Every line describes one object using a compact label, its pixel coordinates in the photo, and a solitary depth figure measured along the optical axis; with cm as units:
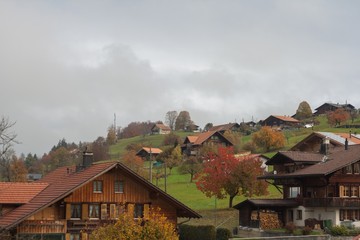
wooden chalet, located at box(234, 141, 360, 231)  5838
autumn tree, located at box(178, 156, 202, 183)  9721
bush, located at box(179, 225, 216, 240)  5003
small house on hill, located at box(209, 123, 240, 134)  16798
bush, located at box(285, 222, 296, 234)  5666
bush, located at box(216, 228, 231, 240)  5200
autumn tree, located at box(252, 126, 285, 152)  12119
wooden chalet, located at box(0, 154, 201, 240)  4325
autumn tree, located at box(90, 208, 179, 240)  3306
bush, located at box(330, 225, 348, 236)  5416
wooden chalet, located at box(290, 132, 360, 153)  8388
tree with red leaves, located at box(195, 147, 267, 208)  6912
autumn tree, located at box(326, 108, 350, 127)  14775
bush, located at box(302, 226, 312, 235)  5474
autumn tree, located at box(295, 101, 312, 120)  18312
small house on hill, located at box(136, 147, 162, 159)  14118
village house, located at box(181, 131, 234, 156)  13782
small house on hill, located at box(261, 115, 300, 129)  17095
